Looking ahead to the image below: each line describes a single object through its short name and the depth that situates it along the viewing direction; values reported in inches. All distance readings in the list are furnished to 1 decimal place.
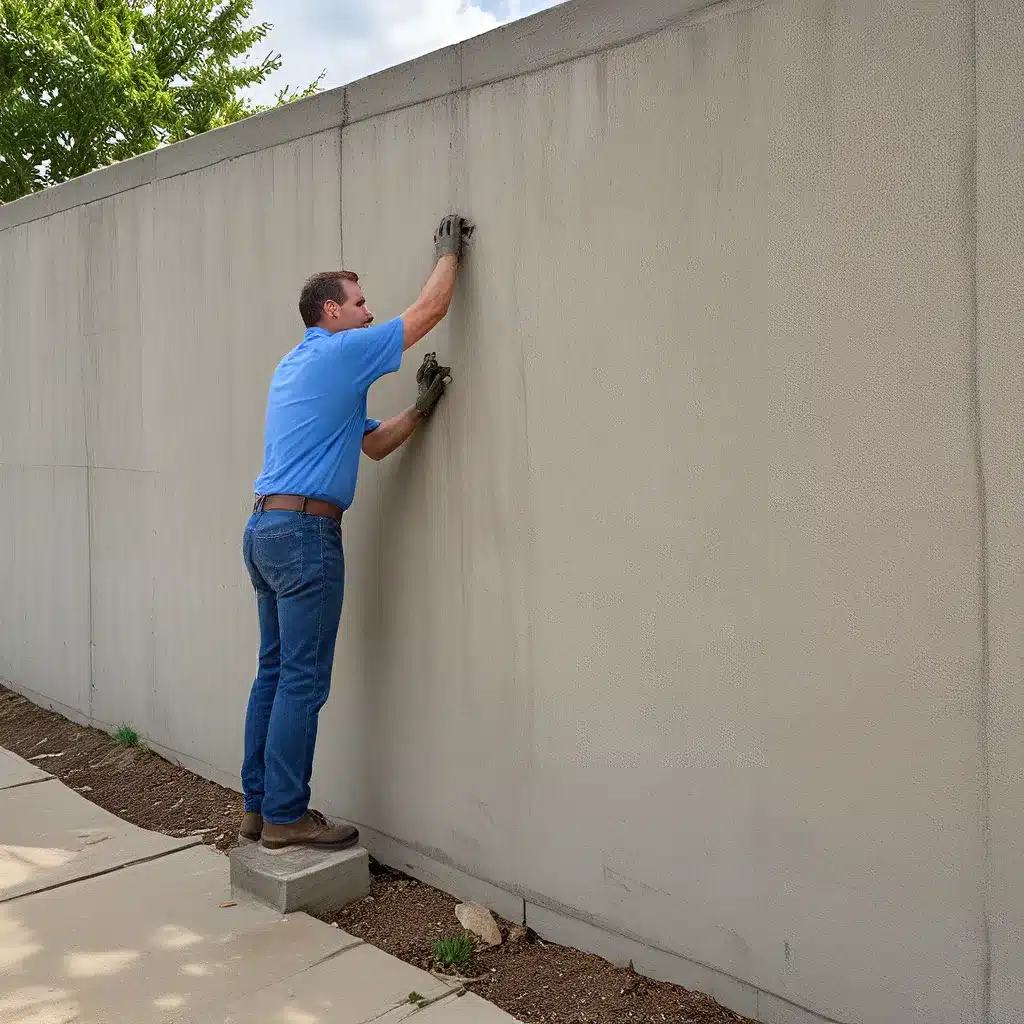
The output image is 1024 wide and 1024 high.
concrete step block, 145.1
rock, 137.4
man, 144.6
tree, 840.3
